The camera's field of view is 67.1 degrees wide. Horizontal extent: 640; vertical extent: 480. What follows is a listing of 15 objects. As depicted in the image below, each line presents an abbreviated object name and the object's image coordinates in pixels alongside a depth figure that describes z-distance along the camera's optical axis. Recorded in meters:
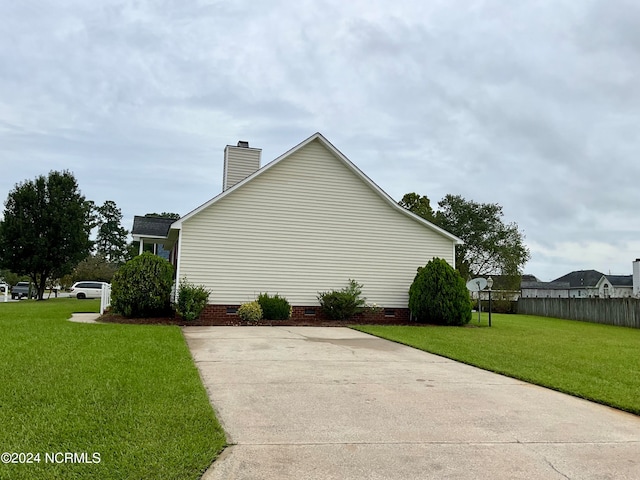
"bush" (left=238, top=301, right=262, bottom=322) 15.12
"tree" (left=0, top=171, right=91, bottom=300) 31.17
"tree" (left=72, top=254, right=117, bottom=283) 48.56
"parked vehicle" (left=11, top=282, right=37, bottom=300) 42.34
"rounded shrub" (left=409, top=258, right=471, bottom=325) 16.14
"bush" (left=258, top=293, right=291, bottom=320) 15.60
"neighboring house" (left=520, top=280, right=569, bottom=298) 65.94
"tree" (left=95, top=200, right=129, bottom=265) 76.06
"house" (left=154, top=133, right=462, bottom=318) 15.91
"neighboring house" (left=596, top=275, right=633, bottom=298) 57.06
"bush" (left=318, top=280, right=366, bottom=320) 16.19
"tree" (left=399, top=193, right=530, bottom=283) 46.41
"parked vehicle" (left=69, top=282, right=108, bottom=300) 36.78
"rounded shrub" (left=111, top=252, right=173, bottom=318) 14.46
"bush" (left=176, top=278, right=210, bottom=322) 14.52
